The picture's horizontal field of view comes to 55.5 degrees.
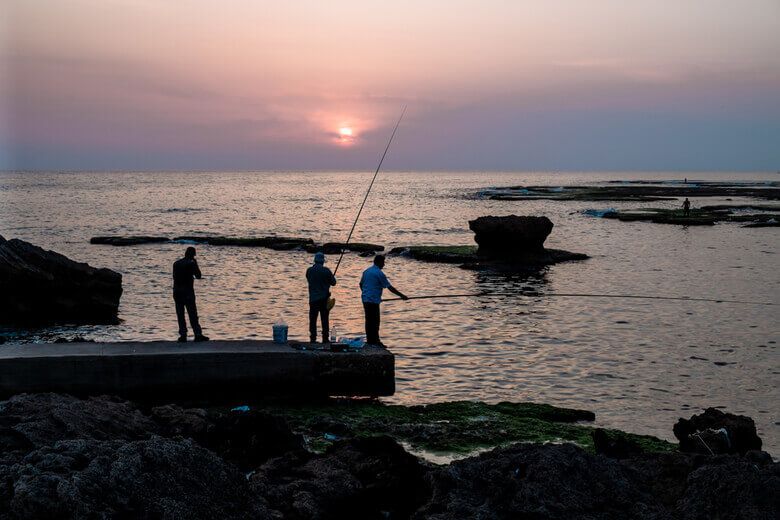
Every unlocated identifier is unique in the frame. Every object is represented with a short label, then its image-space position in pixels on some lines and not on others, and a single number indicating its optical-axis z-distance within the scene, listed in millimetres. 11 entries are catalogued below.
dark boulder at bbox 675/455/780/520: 6652
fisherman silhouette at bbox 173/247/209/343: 13734
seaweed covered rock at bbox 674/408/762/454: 9531
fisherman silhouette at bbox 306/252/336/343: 14344
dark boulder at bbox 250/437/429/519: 7418
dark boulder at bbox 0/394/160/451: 7977
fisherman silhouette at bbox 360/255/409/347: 13875
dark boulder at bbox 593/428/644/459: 9008
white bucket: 13891
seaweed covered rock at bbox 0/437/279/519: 6332
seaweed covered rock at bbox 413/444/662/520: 6828
